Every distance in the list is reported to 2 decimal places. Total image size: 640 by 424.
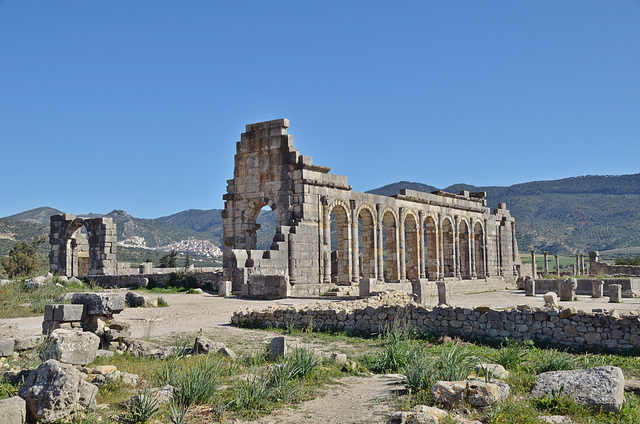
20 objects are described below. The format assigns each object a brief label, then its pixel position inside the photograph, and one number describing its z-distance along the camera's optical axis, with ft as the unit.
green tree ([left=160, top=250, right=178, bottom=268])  180.04
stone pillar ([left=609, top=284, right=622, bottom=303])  74.18
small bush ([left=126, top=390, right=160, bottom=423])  22.50
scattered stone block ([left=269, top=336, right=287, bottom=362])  33.32
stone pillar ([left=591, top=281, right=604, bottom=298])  84.03
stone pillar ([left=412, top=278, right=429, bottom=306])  63.98
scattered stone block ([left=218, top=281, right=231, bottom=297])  77.15
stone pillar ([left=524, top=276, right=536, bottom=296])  94.99
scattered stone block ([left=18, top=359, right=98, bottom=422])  21.99
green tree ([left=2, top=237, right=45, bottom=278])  144.97
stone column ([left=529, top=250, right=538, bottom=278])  147.06
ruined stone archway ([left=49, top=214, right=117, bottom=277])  109.29
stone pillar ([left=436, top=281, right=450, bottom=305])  63.81
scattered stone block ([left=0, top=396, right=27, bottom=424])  20.52
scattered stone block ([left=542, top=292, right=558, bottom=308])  66.23
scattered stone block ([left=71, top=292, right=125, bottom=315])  39.40
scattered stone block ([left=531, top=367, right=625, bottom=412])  24.67
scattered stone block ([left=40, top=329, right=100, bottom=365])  28.68
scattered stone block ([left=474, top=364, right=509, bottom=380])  28.60
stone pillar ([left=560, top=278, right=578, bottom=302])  79.10
